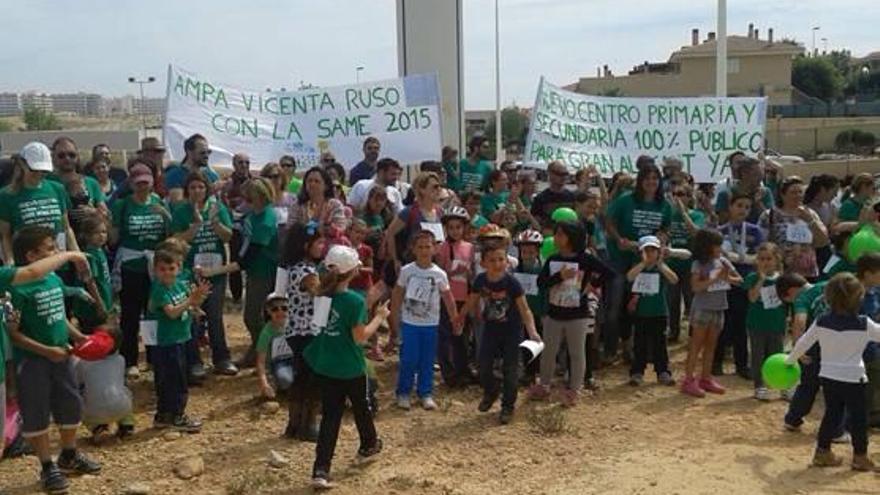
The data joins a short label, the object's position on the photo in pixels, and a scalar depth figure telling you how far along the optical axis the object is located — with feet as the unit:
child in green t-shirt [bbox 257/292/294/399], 24.43
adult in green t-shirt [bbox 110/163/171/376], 26.58
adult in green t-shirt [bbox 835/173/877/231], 32.01
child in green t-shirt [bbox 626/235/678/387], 27.86
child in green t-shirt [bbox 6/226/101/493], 19.56
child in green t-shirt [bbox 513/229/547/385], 27.12
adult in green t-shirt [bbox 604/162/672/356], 29.43
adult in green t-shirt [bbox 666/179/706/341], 31.58
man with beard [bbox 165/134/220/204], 31.01
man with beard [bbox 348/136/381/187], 36.58
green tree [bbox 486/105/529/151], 197.59
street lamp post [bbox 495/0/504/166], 89.88
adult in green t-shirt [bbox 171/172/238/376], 27.32
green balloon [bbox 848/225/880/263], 26.43
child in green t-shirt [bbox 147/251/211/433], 23.22
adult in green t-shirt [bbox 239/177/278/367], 28.02
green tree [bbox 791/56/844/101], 279.90
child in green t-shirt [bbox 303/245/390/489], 19.99
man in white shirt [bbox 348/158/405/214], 31.76
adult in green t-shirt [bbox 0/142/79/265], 23.62
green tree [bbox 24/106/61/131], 305.82
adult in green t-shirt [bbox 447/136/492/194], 38.50
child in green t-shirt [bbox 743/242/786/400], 27.07
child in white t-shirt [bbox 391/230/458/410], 25.39
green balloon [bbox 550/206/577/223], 26.84
